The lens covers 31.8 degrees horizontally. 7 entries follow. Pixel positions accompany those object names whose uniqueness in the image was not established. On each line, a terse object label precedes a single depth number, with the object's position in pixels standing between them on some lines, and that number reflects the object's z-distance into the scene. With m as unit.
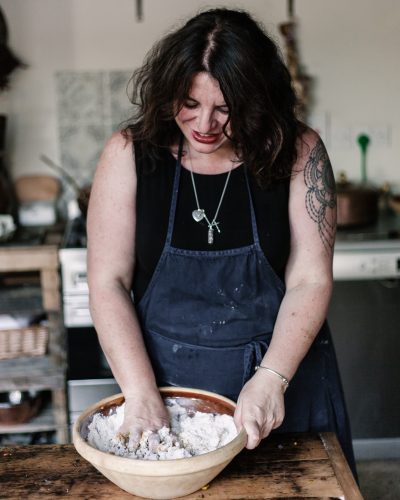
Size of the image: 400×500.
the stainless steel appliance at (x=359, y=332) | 2.80
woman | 1.52
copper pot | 2.96
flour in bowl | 1.22
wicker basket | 2.81
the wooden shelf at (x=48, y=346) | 2.75
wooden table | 1.23
